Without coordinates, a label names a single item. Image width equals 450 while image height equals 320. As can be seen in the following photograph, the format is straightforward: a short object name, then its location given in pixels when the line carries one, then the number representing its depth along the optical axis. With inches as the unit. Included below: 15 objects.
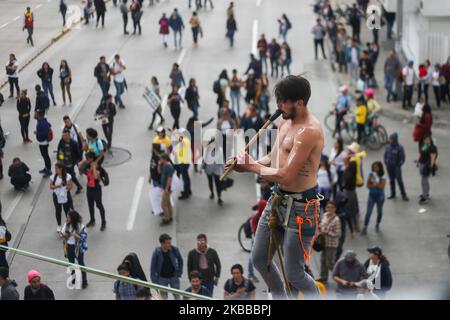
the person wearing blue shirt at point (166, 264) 730.2
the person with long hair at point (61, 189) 927.7
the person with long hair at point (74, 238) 793.3
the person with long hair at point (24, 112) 920.3
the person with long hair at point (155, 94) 1331.1
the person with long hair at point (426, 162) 1065.5
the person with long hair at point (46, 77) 968.3
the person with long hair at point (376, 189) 973.2
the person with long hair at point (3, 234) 786.2
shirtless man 358.3
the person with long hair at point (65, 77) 1123.3
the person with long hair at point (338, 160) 1034.7
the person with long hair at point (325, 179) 994.1
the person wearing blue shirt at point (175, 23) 1737.2
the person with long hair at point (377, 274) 732.0
